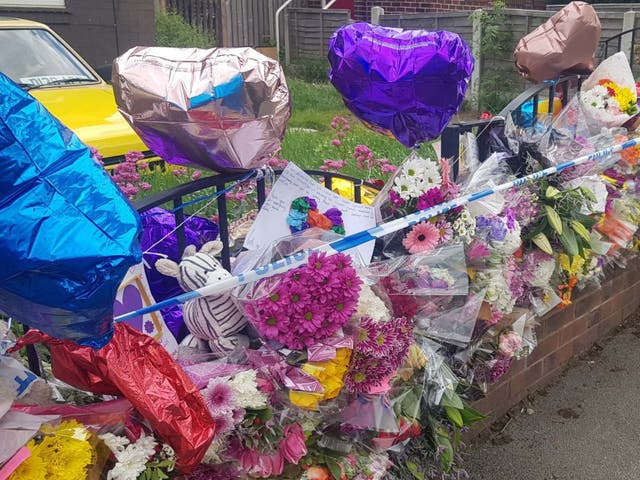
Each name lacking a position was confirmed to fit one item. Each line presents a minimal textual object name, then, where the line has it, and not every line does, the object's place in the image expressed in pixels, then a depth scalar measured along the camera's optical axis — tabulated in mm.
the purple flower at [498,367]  2688
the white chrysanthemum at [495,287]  2525
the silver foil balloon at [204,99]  1863
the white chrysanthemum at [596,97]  3641
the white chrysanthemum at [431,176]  2510
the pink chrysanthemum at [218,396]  1763
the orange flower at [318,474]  1984
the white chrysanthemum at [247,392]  1796
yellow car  4746
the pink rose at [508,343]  2646
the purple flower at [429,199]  2490
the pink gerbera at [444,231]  2448
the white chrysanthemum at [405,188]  2484
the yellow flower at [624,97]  3713
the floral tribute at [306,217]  2334
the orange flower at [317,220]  2344
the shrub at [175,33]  11883
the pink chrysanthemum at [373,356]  1993
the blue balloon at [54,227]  1222
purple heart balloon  2287
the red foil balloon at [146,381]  1600
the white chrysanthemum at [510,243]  2654
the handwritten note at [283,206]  2342
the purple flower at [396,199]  2508
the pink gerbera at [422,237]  2416
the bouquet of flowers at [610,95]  3607
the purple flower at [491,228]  2629
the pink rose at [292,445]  1908
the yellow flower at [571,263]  3076
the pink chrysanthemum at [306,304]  1887
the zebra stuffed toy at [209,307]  1979
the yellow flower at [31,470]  1447
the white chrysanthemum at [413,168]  2504
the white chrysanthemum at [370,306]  2050
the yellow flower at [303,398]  1856
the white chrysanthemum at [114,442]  1611
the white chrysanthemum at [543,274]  2928
